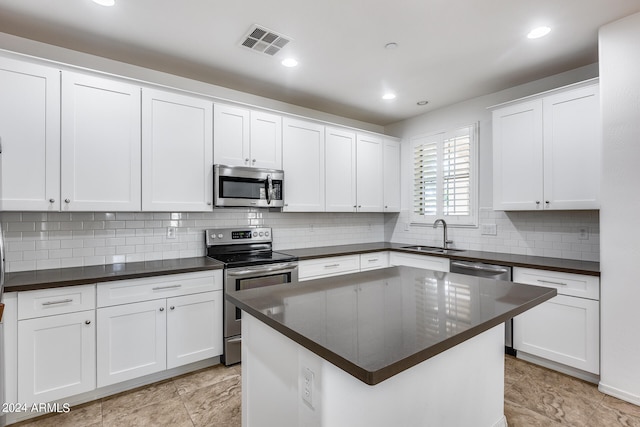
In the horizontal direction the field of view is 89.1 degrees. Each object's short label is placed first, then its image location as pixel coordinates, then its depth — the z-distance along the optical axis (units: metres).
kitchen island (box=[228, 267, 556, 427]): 1.08
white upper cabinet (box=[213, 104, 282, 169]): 3.12
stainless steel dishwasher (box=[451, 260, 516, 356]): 3.03
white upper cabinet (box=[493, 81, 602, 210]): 2.76
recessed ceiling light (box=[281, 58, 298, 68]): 2.90
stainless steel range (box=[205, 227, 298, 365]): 2.88
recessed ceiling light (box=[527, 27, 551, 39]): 2.43
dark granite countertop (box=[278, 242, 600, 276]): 2.71
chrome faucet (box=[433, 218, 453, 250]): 4.15
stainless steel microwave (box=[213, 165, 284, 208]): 3.08
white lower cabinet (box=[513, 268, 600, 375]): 2.55
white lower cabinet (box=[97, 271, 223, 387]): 2.36
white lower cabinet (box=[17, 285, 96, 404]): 2.09
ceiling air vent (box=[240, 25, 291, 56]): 2.46
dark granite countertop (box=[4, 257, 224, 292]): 2.12
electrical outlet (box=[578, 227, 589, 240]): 3.04
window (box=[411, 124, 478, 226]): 3.92
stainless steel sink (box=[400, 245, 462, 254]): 3.97
